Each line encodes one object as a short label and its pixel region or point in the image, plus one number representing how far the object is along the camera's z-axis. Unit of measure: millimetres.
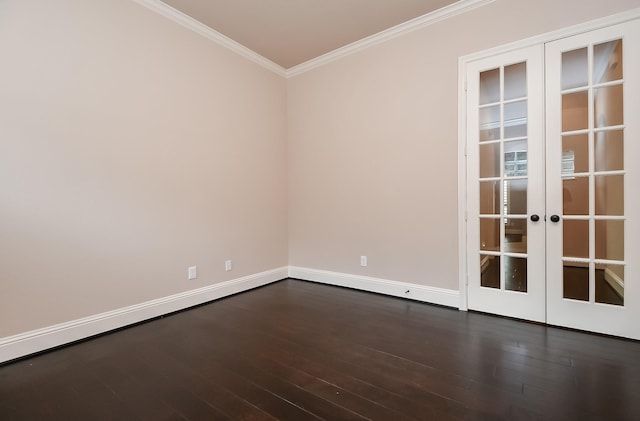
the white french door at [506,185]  2590
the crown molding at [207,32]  2792
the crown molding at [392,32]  2867
